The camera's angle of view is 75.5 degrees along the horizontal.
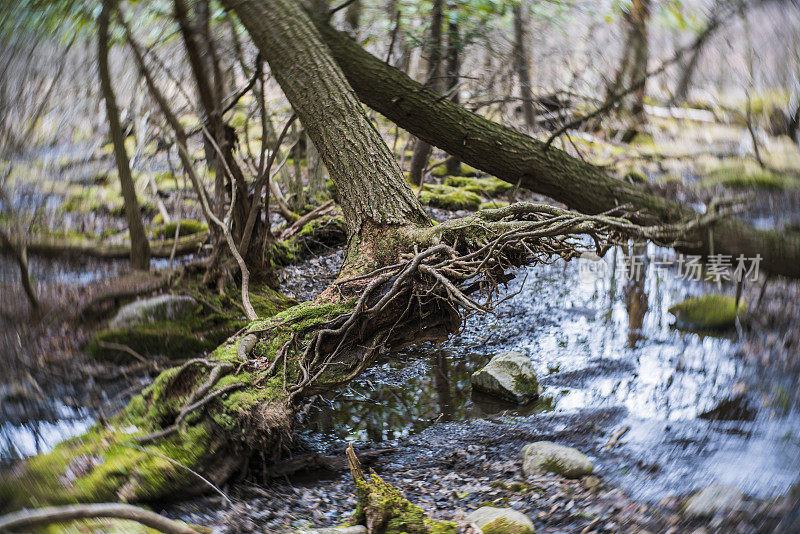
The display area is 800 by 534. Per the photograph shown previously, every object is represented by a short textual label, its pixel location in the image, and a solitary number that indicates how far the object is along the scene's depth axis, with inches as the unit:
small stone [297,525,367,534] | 101.5
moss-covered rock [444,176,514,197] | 429.2
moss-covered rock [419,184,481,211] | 366.3
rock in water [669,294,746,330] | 221.3
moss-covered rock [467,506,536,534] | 113.1
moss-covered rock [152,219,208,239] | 307.0
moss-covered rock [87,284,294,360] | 194.1
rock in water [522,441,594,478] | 142.9
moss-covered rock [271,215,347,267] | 294.7
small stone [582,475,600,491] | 135.7
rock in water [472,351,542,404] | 187.2
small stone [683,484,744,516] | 119.3
